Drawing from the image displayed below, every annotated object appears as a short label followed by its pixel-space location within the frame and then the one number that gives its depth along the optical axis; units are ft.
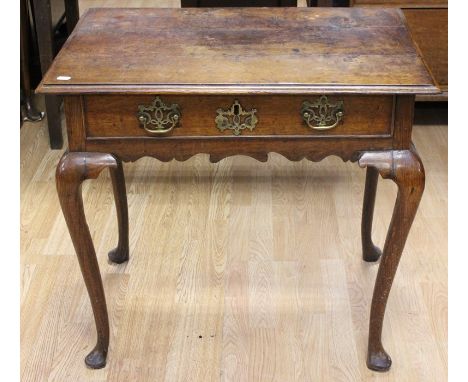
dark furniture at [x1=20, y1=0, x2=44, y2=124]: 11.24
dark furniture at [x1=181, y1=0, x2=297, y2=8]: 10.86
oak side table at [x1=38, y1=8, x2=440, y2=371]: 5.90
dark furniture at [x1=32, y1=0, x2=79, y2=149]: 9.98
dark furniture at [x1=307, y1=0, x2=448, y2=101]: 10.15
